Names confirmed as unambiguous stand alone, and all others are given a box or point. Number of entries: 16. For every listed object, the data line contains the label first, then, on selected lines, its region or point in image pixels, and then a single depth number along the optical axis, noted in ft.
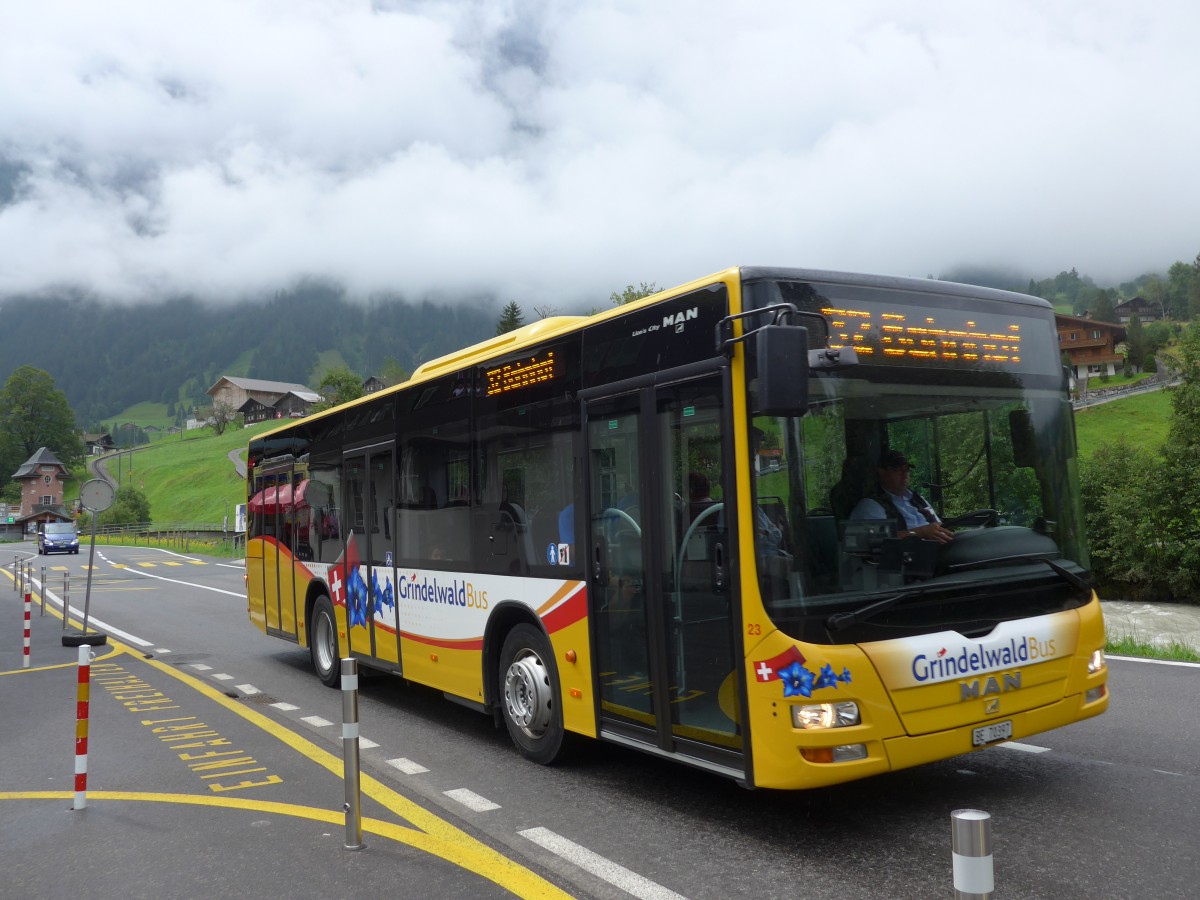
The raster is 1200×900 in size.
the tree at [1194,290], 459.89
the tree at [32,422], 486.38
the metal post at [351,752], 17.66
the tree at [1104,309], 515.42
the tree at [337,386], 359.66
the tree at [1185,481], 54.49
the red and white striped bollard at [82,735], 21.02
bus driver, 17.15
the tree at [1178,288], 533.96
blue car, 207.82
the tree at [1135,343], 329.85
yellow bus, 16.48
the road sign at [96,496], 53.06
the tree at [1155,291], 572.10
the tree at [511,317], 251.39
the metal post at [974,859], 8.63
